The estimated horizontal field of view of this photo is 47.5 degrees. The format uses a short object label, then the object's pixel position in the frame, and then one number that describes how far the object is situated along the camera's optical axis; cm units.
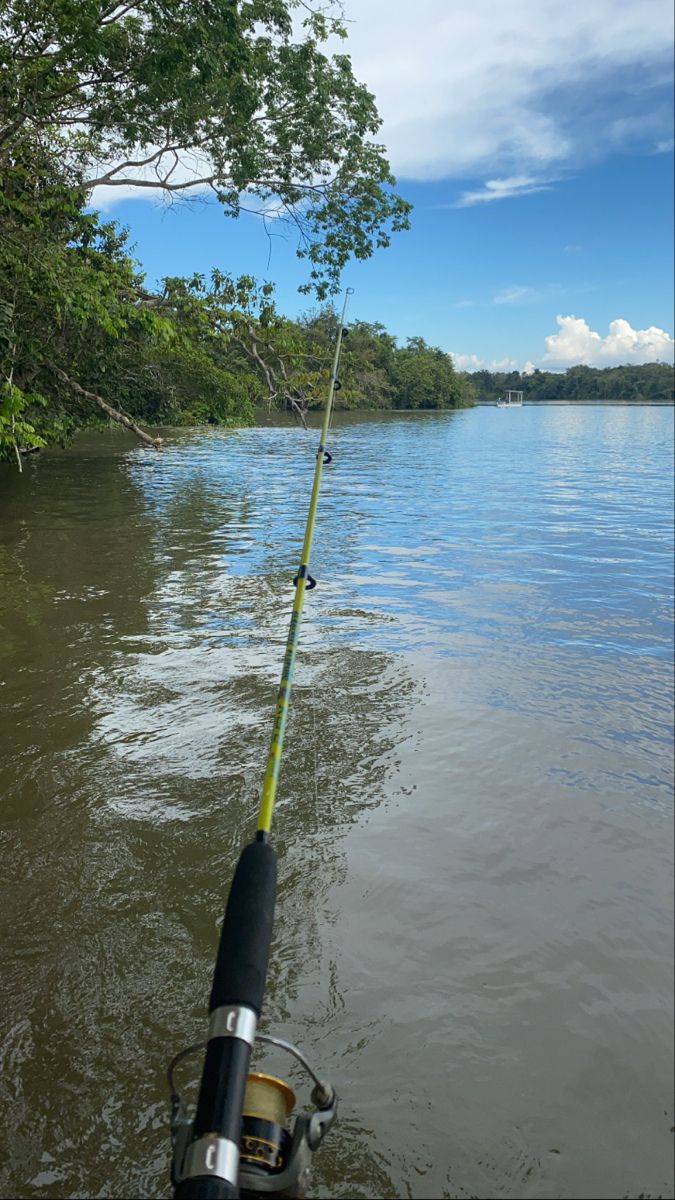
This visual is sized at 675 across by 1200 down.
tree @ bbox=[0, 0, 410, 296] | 1167
